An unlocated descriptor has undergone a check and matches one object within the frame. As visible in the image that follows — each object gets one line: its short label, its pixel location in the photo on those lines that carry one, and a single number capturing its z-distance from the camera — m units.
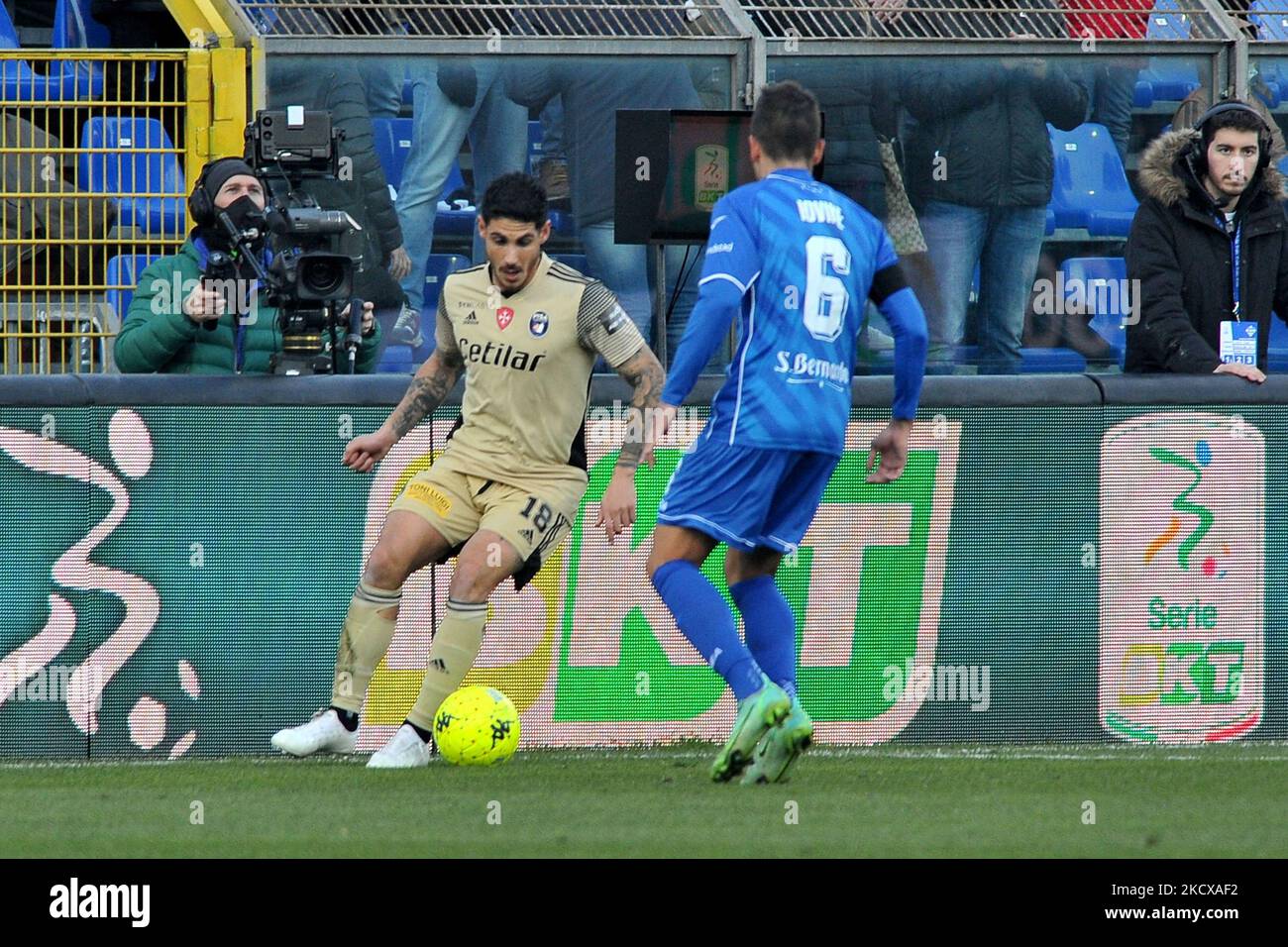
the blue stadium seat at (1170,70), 11.19
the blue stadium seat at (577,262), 10.64
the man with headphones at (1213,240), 8.80
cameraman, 8.48
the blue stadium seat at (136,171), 10.37
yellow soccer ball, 7.63
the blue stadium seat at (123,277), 10.28
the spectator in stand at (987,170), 10.85
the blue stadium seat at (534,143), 10.62
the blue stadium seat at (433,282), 10.55
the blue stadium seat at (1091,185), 11.11
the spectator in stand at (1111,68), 11.18
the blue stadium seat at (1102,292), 10.98
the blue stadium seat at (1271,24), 11.41
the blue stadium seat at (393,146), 10.53
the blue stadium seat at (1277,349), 11.05
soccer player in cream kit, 7.70
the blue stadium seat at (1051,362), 10.74
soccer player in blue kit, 6.74
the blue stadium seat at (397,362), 10.44
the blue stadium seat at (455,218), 10.63
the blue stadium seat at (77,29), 11.26
